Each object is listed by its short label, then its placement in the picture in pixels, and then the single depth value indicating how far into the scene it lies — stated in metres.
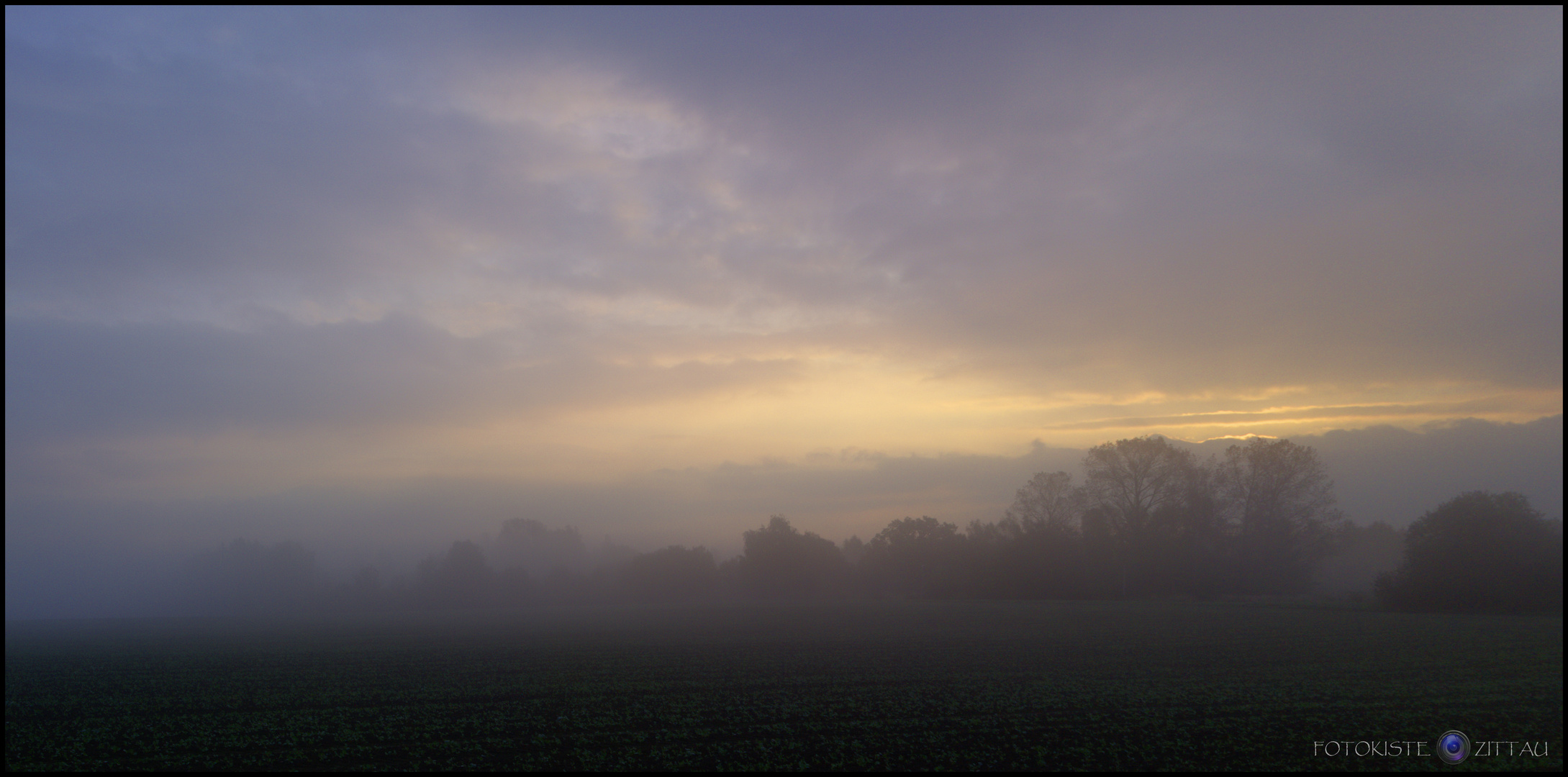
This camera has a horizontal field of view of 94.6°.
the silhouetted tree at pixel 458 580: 150.75
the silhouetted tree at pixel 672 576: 142.00
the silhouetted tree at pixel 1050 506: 99.31
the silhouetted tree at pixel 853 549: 148.56
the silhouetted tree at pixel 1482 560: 53.44
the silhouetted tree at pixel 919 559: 108.94
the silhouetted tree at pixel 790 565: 133.88
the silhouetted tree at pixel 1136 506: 86.44
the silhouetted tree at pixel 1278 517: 78.25
